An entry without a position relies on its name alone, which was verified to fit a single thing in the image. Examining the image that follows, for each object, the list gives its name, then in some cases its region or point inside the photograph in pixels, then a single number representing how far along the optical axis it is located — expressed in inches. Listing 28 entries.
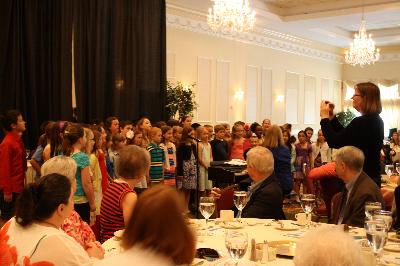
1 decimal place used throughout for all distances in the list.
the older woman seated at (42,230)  88.8
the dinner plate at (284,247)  105.9
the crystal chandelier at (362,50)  507.2
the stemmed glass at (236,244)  90.1
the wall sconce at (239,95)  572.3
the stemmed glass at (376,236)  93.0
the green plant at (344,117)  672.4
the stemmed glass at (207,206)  126.0
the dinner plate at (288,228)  130.9
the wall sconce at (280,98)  649.1
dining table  102.6
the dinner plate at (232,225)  131.2
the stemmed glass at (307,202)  128.3
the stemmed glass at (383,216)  110.1
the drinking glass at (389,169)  232.5
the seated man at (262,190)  151.5
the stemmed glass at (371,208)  120.4
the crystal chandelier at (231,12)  379.2
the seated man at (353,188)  137.9
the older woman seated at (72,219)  119.0
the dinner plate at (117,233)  119.8
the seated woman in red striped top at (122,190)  133.5
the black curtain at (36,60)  348.5
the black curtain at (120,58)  393.7
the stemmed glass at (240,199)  132.9
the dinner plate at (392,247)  112.3
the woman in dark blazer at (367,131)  158.2
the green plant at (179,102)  456.8
